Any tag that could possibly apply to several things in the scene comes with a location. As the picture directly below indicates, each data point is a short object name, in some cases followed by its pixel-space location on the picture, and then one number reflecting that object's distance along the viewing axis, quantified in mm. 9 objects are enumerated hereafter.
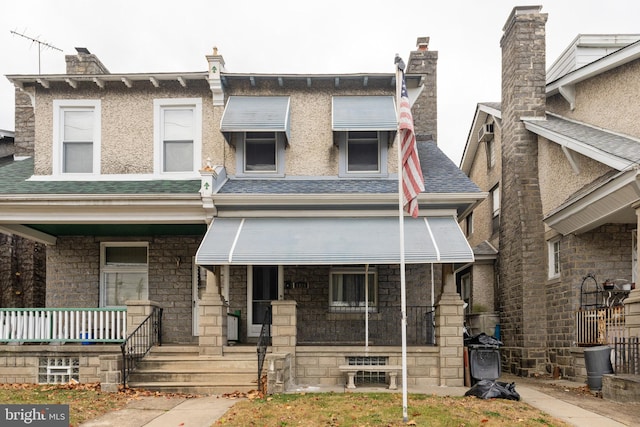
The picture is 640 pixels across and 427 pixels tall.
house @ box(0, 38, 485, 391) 13461
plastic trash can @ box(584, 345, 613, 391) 12539
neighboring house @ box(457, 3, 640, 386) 13664
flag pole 9039
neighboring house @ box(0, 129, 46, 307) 18984
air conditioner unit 21255
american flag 9789
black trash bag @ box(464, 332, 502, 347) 13320
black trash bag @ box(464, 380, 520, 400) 11086
